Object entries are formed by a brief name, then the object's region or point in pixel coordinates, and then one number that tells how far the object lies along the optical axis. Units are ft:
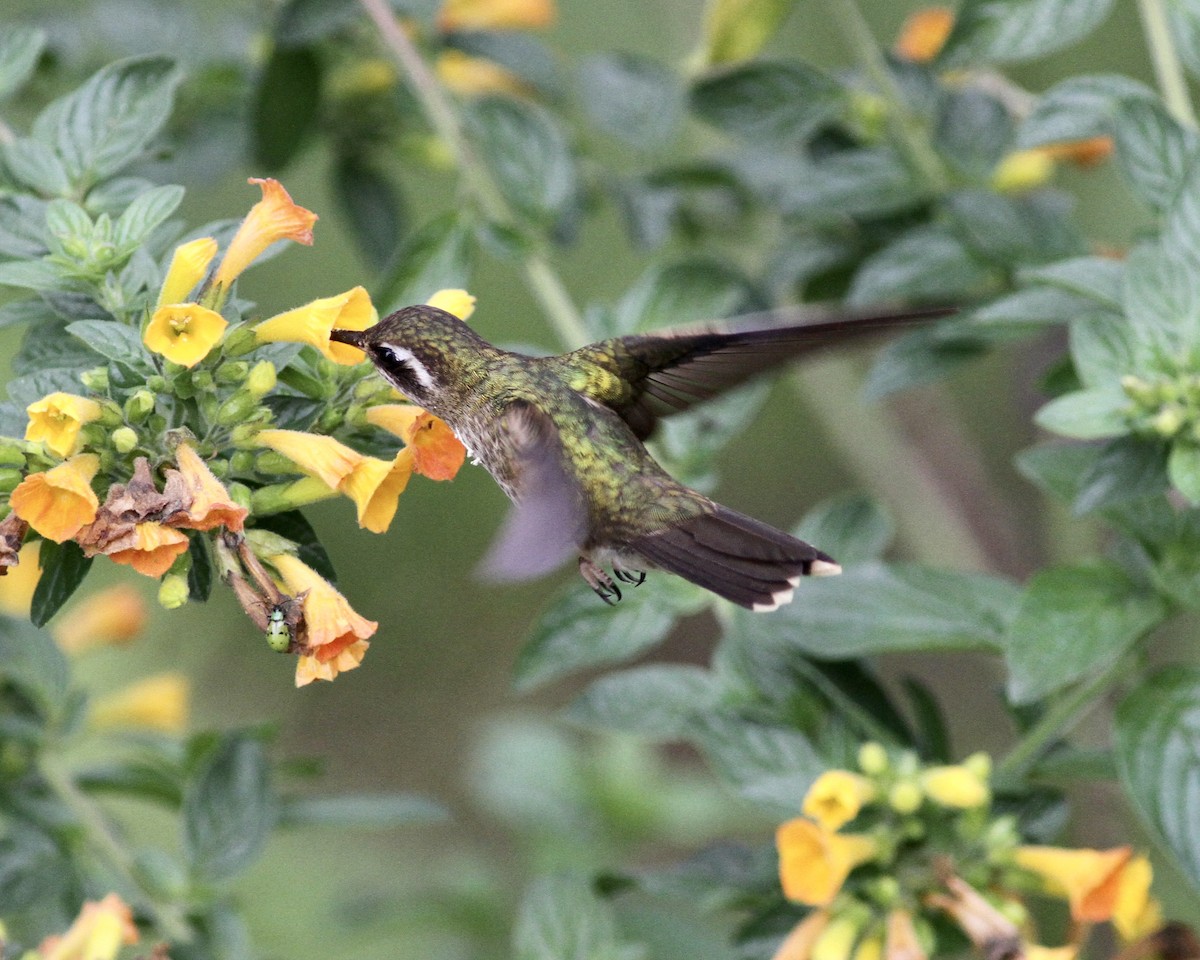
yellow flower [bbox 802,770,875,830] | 11.65
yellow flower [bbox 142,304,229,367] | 11.50
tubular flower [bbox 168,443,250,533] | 11.48
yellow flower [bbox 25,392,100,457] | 11.48
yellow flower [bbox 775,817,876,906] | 11.64
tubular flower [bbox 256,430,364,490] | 11.52
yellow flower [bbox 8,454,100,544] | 11.47
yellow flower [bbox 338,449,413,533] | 11.53
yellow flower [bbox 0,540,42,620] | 12.04
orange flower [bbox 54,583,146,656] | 12.12
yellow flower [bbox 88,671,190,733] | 12.11
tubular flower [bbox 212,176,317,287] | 11.55
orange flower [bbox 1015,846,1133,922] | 11.68
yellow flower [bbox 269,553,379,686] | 11.50
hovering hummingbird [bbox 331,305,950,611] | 11.59
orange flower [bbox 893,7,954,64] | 12.17
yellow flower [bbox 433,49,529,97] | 12.34
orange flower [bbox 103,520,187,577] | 11.47
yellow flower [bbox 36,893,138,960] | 11.60
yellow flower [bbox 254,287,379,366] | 11.54
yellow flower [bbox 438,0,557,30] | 12.17
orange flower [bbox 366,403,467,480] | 11.56
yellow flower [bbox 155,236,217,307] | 11.53
